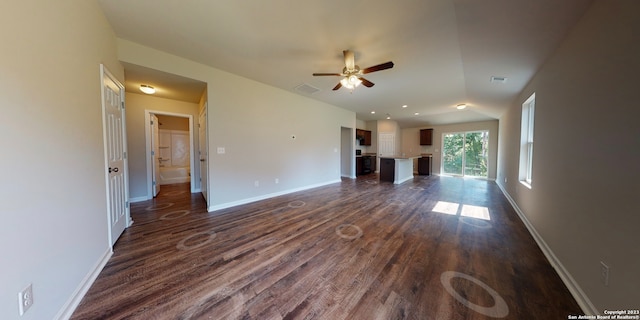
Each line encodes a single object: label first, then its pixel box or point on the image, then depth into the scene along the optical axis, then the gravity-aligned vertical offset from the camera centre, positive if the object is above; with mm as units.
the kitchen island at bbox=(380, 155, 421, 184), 6539 -542
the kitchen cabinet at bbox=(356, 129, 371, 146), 8910 +775
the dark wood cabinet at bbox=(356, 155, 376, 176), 8359 -497
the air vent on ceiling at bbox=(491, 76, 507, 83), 3144 +1235
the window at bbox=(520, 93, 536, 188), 3410 +223
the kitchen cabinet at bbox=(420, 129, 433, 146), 8812 +755
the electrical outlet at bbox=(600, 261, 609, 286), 1273 -786
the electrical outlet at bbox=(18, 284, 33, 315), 1061 -828
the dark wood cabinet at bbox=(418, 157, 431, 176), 8586 -545
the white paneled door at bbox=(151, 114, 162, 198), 4547 -134
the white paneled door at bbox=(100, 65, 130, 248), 2223 -33
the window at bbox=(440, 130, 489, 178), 7730 +35
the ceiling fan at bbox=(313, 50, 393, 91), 2729 +1192
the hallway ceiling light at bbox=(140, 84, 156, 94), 3695 +1224
